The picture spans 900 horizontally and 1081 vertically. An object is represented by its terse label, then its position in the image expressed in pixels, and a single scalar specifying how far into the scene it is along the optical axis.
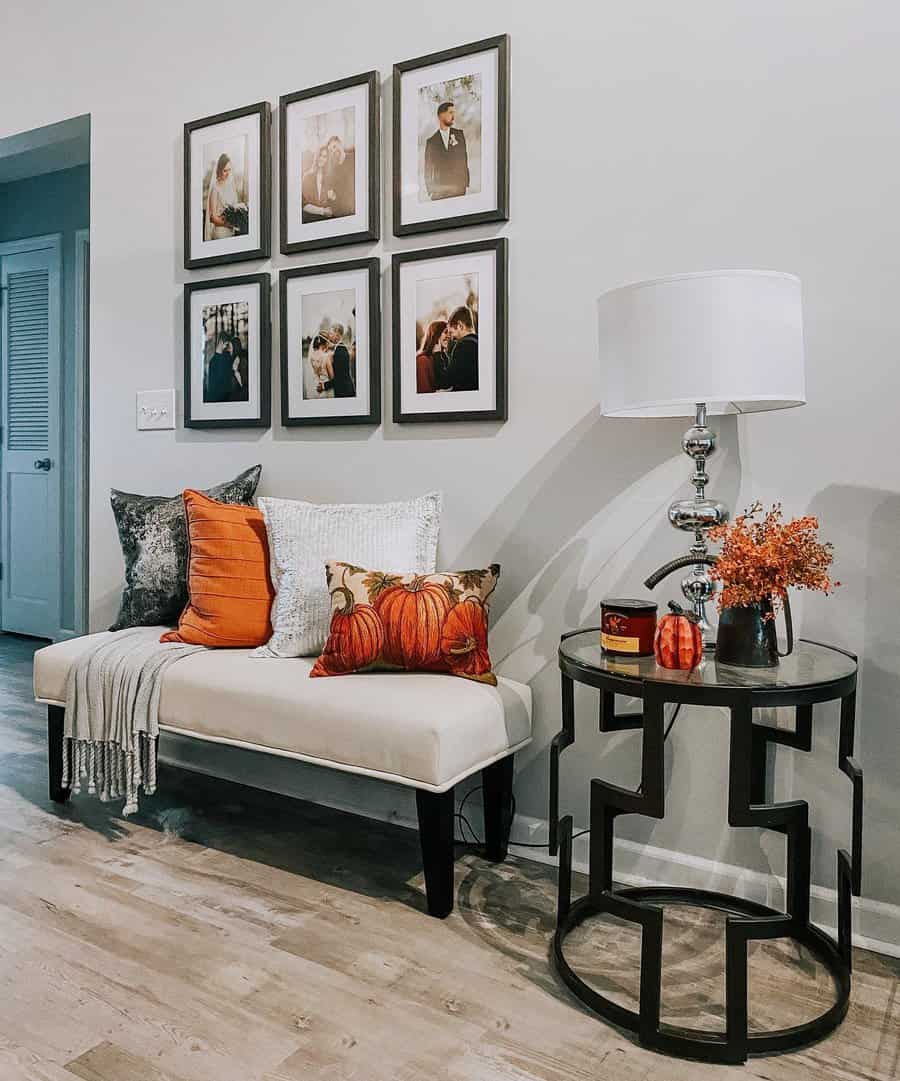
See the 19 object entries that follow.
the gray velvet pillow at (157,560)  2.75
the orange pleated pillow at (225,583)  2.55
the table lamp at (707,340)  1.71
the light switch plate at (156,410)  3.10
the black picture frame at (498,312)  2.39
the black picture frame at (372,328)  2.62
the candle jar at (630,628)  1.82
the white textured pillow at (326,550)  2.41
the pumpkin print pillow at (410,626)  2.19
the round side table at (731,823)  1.56
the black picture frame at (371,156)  2.59
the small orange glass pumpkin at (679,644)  1.74
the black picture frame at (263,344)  2.85
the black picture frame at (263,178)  2.81
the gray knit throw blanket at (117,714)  2.41
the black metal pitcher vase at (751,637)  1.74
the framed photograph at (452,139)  2.39
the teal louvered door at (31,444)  4.98
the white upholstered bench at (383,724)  1.98
